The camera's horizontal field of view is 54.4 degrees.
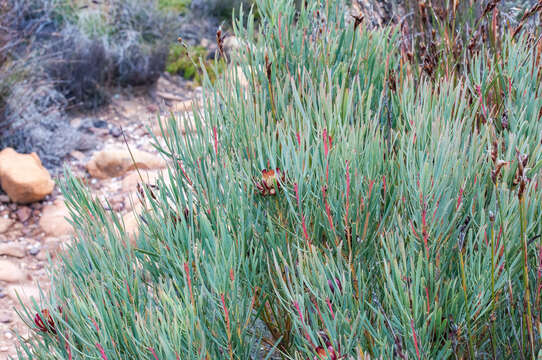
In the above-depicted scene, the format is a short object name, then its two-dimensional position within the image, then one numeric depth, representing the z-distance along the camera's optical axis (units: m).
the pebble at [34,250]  3.96
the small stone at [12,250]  3.89
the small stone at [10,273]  3.59
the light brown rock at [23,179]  4.30
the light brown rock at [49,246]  3.94
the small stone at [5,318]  3.24
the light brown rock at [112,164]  4.84
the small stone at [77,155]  5.12
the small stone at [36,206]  4.39
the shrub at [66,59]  4.90
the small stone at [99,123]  5.69
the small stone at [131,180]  4.52
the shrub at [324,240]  1.11
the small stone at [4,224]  4.13
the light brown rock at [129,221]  3.80
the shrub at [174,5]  7.13
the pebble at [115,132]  5.58
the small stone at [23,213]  4.28
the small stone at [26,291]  3.39
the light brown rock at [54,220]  4.15
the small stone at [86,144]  5.23
